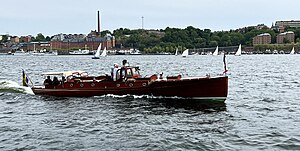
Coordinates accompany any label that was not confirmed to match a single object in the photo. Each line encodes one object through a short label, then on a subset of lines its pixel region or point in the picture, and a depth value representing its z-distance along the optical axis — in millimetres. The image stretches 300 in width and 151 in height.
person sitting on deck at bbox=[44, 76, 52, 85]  31281
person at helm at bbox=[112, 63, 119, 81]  28797
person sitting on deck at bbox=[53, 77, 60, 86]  31047
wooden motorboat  26422
